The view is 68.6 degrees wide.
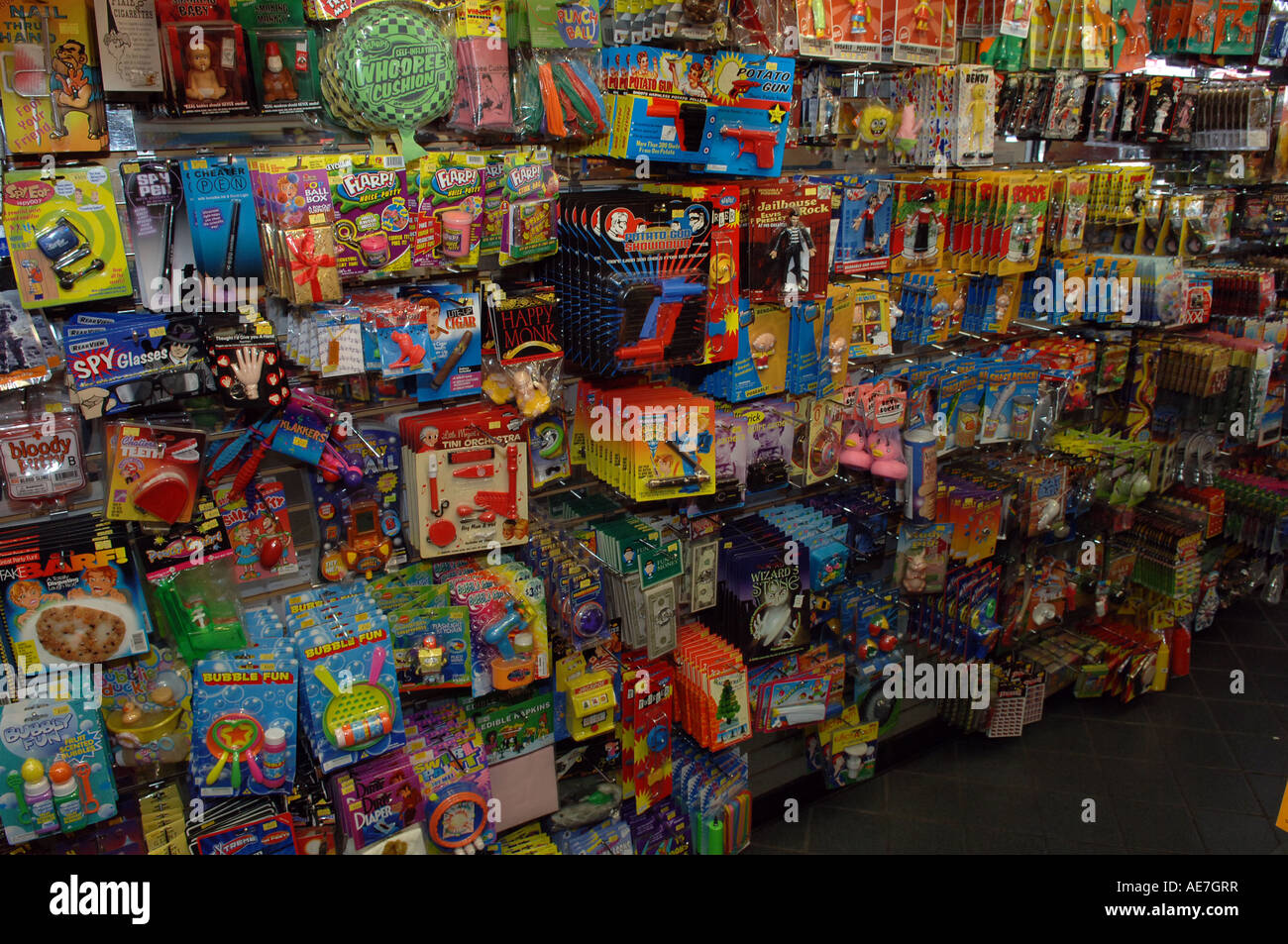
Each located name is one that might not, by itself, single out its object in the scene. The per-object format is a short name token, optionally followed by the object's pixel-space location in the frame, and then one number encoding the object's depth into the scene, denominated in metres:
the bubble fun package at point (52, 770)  2.10
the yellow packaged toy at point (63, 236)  1.99
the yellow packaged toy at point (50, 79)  1.96
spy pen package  2.09
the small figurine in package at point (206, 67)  2.07
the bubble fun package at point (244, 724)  2.25
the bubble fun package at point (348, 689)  2.34
